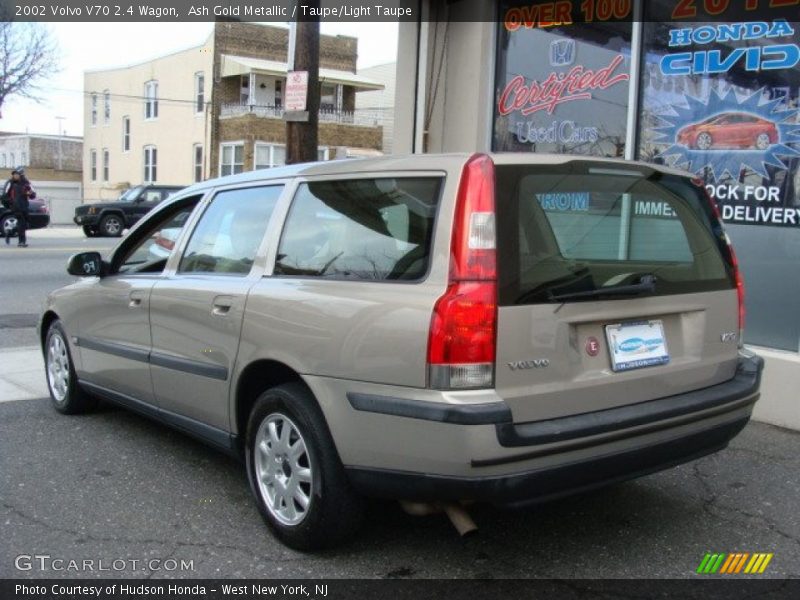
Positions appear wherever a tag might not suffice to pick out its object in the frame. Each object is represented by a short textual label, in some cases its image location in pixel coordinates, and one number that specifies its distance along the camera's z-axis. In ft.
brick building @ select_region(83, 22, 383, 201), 115.14
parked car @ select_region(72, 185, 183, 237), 83.92
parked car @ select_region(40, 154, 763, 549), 9.86
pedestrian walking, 62.54
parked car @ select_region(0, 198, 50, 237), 86.12
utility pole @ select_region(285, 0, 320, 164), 24.84
